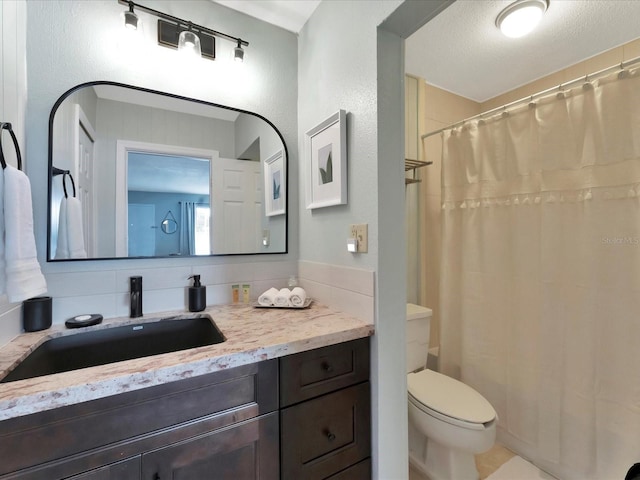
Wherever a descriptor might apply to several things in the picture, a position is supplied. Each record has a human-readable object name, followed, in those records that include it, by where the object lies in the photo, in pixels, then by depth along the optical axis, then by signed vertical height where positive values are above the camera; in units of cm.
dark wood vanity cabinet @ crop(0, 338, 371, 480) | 67 -54
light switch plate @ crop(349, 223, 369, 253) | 114 +1
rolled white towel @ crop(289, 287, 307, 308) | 135 -29
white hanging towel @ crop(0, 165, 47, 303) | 77 +0
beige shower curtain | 132 -20
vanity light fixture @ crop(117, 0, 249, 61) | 130 +98
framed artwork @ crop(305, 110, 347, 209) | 125 +36
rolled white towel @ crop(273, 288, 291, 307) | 136 -30
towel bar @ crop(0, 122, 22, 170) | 75 +29
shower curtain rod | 129 +79
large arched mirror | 117 +29
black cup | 102 -27
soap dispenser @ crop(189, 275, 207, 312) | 130 -27
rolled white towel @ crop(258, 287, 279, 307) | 137 -29
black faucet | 121 -25
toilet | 132 -89
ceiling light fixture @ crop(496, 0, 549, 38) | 140 +113
